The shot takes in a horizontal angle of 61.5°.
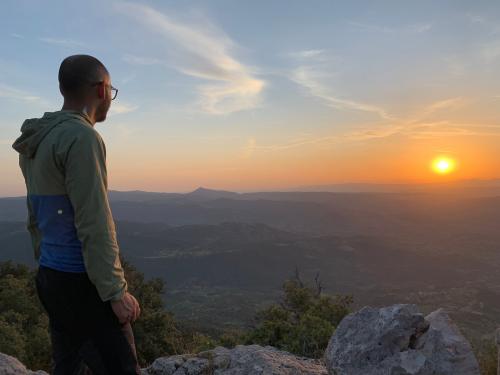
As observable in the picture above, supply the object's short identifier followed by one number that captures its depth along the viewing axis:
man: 2.38
